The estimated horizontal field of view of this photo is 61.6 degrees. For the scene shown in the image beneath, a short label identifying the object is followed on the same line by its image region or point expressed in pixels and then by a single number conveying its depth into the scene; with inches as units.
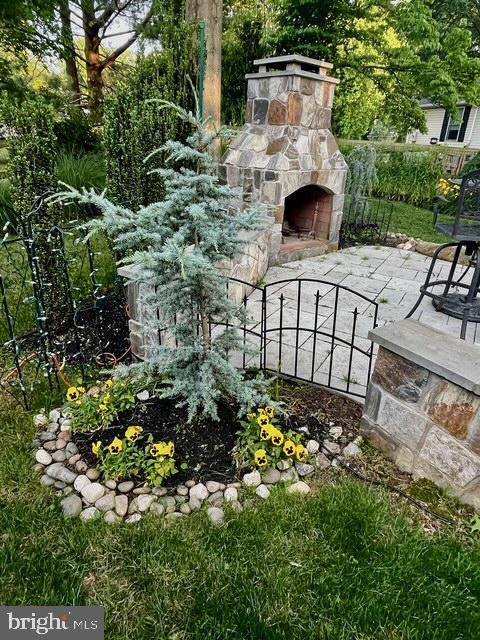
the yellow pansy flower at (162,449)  76.5
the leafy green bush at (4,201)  201.9
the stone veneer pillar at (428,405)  69.2
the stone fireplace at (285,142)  181.0
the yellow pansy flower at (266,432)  80.6
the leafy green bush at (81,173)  225.1
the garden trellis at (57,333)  97.0
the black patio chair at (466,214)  109.6
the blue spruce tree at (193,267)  65.9
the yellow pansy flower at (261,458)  77.4
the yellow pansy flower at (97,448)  78.8
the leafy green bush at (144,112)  121.4
